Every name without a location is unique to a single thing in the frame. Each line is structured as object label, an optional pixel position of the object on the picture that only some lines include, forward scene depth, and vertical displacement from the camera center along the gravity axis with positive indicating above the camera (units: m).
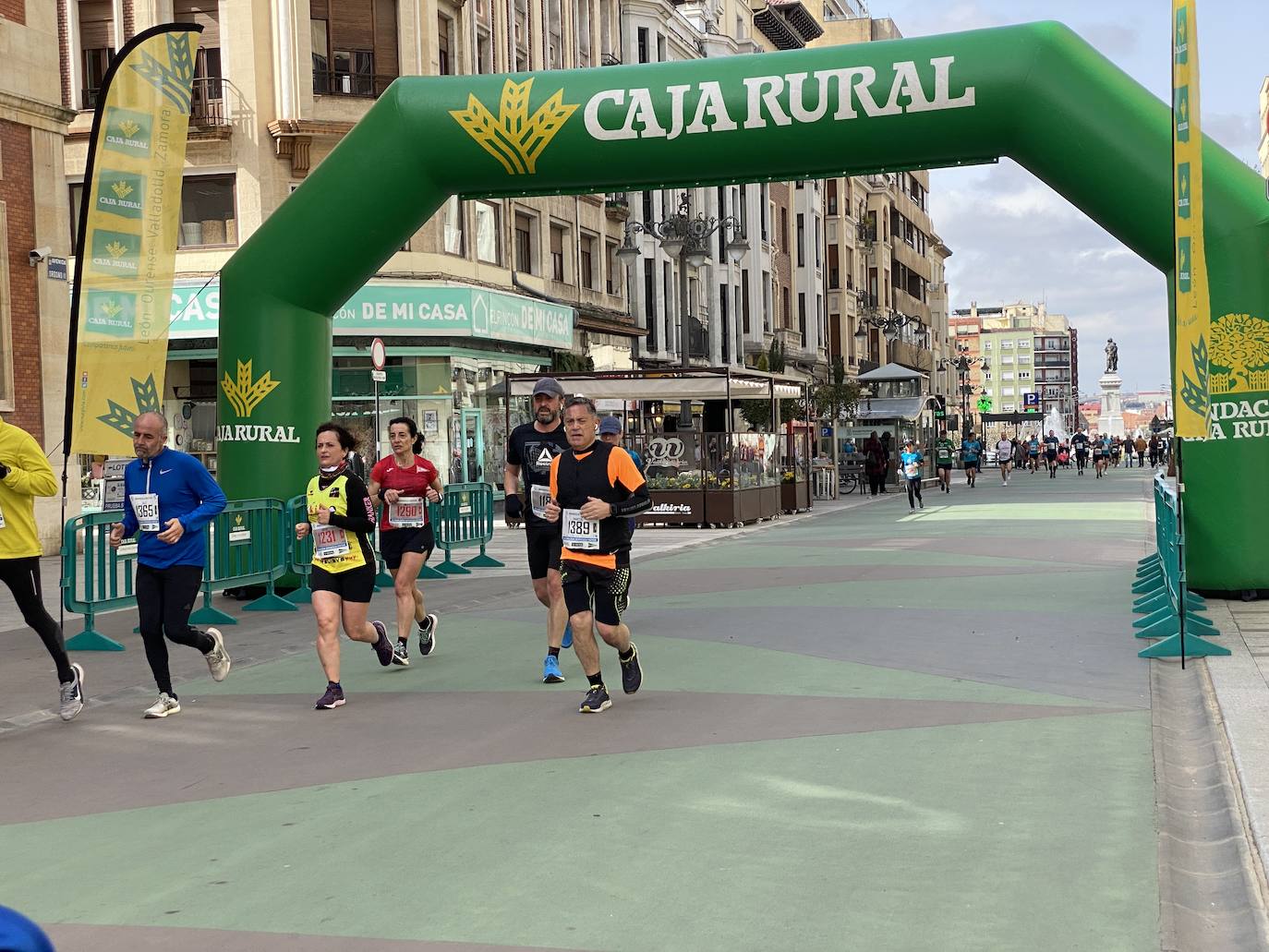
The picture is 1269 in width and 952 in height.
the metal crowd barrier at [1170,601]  10.22 -1.36
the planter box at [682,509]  27.95 -1.20
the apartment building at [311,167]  32.09 +5.60
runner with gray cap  10.10 -0.33
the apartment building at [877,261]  76.50 +9.75
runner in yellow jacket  9.21 -0.51
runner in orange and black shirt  8.86 -0.49
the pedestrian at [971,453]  45.25 -0.58
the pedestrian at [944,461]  42.06 -0.71
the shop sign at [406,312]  32.44 +2.85
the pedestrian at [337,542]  9.44 -0.56
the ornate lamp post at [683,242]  30.44 +3.95
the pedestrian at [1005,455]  49.25 -0.71
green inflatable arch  12.89 +2.49
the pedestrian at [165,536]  9.21 -0.48
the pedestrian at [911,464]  31.98 -0.61
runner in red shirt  11.09 -0.52
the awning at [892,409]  47.16 +0.78
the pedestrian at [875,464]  43.19 -0.78
